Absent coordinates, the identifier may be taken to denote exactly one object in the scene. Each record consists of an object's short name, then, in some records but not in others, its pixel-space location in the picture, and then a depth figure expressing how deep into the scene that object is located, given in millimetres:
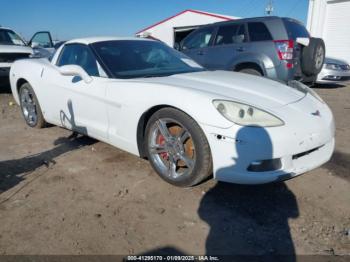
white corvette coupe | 2582
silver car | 9203
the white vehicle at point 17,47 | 8584
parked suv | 6414
